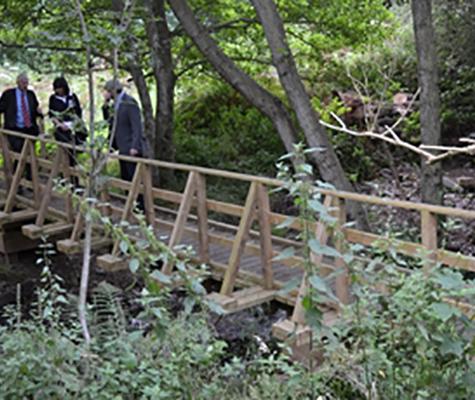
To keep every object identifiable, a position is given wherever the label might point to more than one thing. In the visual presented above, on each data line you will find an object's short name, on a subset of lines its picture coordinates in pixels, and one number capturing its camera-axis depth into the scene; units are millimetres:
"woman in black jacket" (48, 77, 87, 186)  9891
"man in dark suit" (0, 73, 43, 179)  10359
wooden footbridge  5328
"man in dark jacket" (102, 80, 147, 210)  8484
